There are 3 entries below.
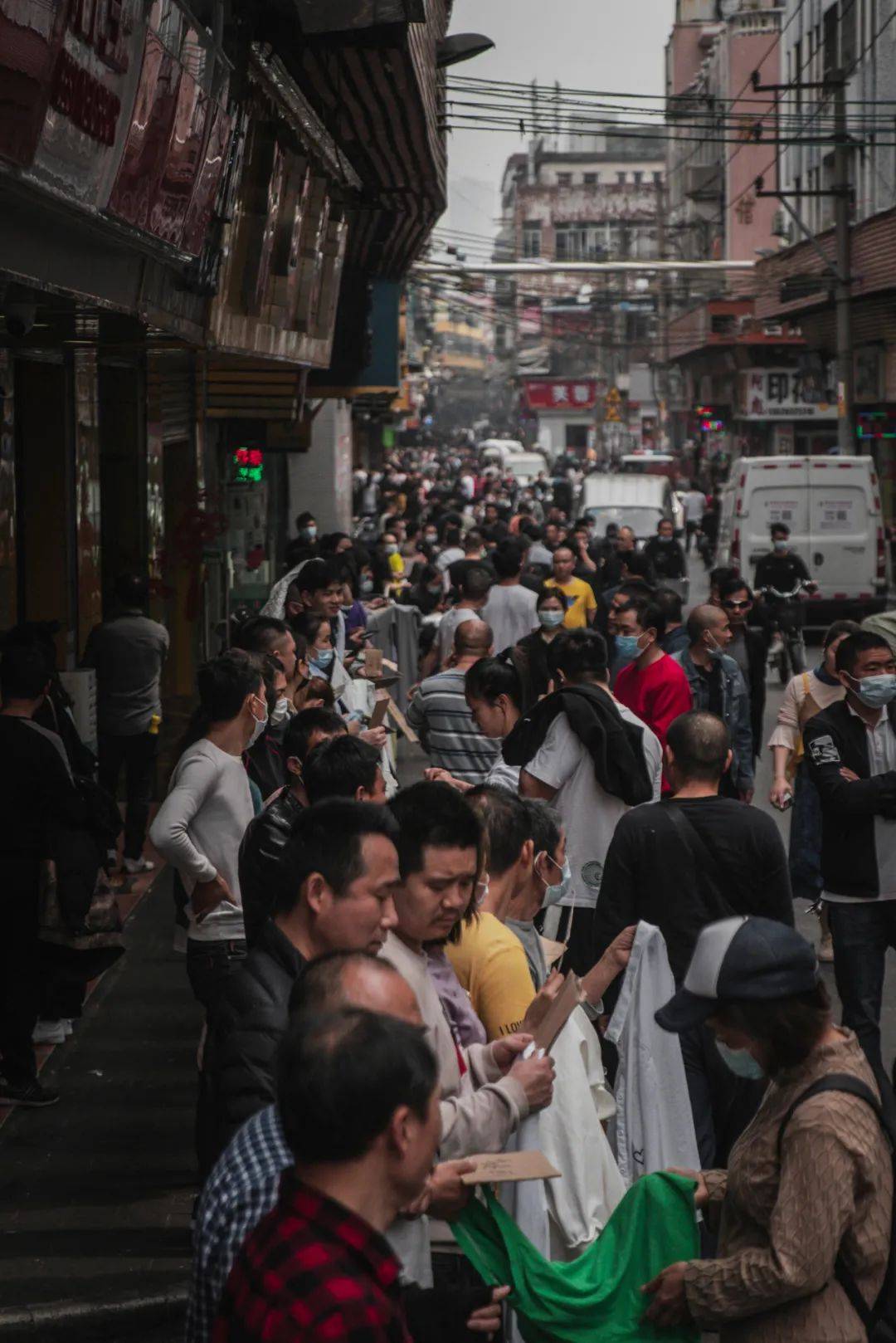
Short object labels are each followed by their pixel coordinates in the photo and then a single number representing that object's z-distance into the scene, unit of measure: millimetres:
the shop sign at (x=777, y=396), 44594
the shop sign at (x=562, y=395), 110375
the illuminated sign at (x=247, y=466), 21312
